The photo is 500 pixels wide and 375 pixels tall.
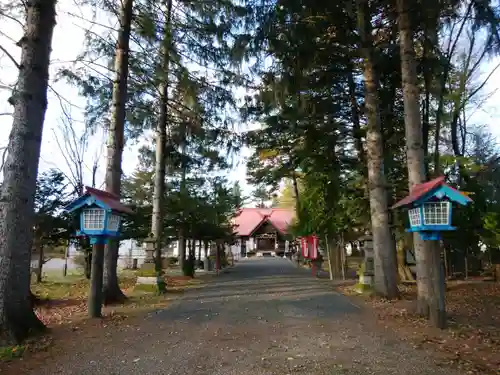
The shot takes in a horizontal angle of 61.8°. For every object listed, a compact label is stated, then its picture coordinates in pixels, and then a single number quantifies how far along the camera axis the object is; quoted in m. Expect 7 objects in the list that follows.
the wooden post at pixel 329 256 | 18.06
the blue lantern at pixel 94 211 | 7.39
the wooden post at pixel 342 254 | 17.67
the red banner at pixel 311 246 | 20.08
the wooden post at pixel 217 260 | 21.67
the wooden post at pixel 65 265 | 19.59
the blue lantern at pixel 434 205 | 6.36
